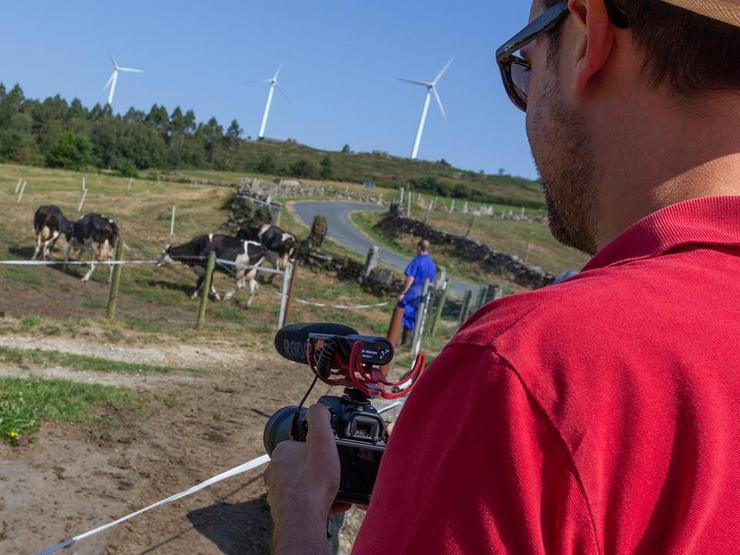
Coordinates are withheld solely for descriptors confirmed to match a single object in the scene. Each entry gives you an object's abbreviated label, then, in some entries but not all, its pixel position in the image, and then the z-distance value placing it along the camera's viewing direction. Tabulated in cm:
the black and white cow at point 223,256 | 2053
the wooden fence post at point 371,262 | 2617
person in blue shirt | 1373
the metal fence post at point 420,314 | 1433
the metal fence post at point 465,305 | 2132
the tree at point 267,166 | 10194
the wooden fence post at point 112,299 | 1291
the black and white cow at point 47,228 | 2125
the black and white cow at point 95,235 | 2098
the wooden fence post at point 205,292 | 1413
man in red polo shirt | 84
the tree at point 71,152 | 7431
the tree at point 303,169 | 10194
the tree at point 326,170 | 10681
